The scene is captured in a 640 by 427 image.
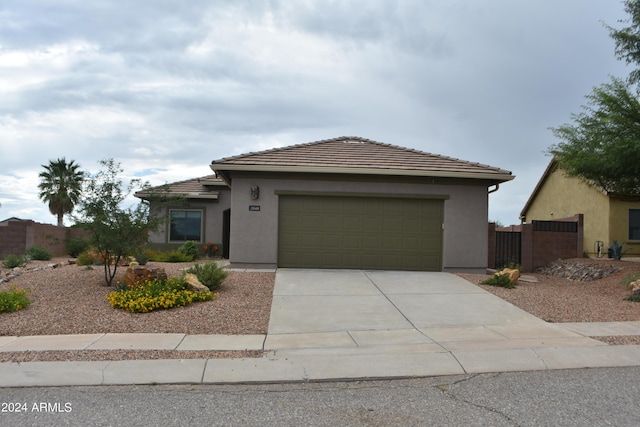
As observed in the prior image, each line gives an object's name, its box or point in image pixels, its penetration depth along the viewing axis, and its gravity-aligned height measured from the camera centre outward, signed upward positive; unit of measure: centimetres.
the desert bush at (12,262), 1597 -120
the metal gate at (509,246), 1769 -37
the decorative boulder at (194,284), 1065 -120
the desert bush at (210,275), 1138 -106
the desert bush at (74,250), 2069 -99
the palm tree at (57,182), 3216 +287
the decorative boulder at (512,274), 1289 -100
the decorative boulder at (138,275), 1111 -107
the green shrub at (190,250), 1898 -81
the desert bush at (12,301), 951 -148
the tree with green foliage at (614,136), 1411 +312
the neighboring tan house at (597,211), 2133 +125
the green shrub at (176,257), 1798 -103
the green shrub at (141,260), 1492 -98
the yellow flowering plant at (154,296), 957 -137
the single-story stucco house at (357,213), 1485 +59
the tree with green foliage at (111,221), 1124 +14
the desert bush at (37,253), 1892 -105
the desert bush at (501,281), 1262 -117
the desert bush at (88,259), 1514 -99
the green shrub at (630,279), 1291 -106
